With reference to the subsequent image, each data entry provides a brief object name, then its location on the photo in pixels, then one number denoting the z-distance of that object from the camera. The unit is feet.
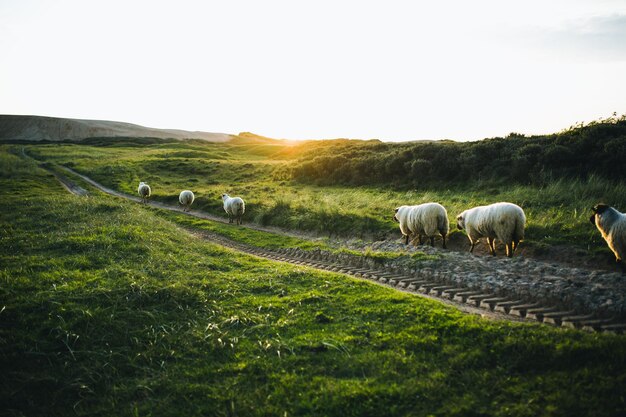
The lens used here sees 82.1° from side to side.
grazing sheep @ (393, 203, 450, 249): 46.62
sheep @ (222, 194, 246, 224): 75.44
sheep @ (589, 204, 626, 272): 31.55
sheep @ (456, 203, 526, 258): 39.22
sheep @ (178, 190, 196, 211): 92.68
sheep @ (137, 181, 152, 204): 105.09
